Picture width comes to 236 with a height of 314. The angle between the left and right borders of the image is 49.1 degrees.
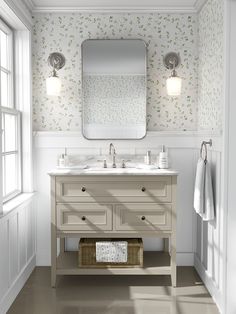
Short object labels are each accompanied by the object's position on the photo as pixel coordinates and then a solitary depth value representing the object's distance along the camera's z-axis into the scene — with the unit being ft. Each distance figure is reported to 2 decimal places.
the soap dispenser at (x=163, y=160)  7.74
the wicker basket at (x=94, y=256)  7.16
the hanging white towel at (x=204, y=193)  6.52
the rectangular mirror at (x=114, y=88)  7.98
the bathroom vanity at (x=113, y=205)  6.99
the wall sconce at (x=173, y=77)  7.87
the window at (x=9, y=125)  7.05
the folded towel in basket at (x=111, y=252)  7.15
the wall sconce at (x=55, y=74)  7.88
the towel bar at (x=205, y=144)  6.76
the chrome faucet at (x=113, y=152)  7.95
